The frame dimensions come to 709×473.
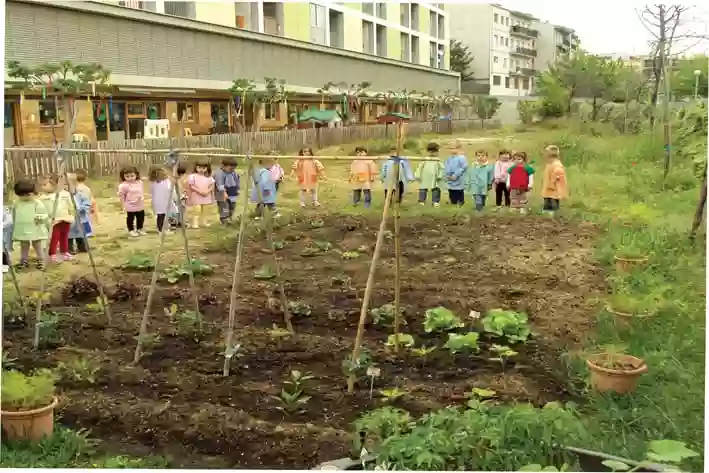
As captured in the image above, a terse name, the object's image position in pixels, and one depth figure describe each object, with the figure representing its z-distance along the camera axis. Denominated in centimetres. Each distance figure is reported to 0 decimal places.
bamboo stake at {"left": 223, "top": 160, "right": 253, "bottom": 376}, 393
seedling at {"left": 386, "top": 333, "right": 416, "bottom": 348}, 426
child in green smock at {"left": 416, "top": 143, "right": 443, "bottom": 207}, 774
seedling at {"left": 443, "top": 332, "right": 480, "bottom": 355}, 412
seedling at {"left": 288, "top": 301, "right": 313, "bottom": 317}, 486
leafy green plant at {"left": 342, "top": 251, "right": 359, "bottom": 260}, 639
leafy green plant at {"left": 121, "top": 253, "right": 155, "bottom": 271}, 604
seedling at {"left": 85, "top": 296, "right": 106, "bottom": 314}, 502
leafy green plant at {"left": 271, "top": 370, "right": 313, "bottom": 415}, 356
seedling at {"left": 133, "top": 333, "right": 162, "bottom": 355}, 423
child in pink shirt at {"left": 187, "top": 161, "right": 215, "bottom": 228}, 741
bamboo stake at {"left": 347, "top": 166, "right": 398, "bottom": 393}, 371
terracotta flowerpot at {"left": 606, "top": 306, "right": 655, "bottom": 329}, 427
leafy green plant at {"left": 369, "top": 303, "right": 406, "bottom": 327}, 462
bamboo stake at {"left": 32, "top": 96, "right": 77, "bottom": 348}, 436
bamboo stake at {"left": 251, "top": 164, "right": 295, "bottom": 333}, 440
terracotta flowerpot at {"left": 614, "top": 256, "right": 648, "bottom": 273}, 508
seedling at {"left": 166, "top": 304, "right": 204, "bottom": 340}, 456
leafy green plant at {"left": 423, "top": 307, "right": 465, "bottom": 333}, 448
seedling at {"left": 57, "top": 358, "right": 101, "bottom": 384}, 389
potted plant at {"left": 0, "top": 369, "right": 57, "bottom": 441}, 331
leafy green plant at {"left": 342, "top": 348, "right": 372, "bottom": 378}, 374
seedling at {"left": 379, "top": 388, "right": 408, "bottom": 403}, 362
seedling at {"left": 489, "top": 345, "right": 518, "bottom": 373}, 400
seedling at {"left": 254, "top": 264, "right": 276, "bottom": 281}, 582
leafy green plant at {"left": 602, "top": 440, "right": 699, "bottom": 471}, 293
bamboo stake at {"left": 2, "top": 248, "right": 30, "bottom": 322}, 481
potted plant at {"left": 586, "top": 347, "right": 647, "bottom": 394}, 353
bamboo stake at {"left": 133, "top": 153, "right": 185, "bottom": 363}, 418
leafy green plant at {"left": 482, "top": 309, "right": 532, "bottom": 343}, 431
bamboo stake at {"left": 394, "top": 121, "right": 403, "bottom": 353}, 415
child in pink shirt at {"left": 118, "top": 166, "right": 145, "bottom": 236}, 695
